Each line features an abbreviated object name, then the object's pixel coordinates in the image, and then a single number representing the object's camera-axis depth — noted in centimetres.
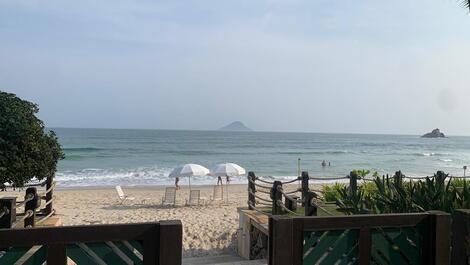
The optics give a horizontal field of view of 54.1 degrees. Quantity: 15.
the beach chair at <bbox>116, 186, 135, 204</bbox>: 1905
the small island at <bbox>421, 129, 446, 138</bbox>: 15051
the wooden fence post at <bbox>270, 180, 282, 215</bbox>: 966
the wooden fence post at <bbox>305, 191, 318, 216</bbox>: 753
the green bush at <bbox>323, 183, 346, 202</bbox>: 1035
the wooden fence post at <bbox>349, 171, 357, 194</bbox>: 1164
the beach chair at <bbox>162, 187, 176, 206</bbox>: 1795
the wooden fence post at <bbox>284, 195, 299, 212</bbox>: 853
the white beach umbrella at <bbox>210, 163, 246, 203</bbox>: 2022
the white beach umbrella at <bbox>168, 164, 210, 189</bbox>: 2034
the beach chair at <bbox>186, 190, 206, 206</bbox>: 1798
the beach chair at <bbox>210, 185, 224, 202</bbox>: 1858
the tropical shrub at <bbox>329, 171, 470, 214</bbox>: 516
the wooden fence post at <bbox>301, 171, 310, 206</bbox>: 1166
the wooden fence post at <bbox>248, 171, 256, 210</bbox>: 1163
